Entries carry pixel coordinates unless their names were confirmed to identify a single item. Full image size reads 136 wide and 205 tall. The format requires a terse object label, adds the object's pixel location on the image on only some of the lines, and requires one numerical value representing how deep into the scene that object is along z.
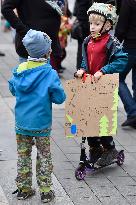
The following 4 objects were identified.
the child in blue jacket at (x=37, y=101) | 7.03
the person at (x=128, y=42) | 10.26
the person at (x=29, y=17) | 9.99
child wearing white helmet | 7.92
